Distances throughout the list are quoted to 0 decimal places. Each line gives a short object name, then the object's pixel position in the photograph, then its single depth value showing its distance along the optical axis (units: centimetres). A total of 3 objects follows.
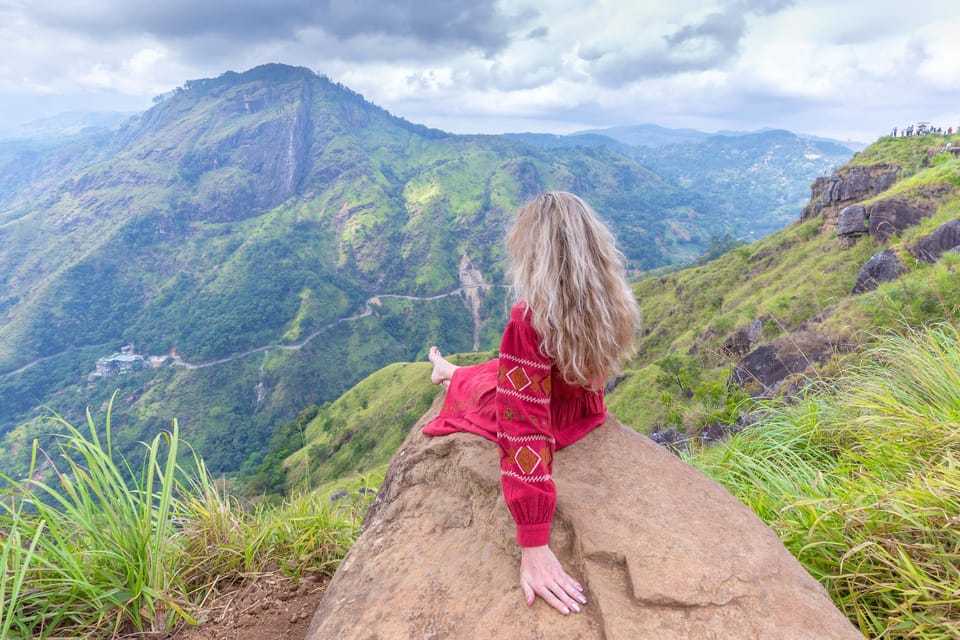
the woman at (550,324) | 239
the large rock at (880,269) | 1707
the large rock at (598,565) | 186
